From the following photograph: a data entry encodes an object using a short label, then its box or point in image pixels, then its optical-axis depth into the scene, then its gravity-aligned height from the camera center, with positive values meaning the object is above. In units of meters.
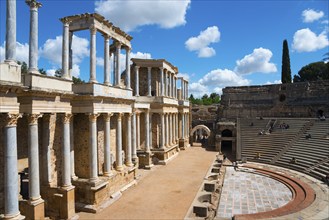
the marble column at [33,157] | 11.12 -1.82
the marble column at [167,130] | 28.67 -1.76
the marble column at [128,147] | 19.12 -2.42
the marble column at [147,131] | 24.75 -1.65
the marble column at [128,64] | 19.12 +3.76
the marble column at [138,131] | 24.59 -1.60
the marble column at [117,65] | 17.69 +3.39
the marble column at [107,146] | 15.77 -1.94
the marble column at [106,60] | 16.11 +3.44
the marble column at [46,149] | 12.80 -1.73
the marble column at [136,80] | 25.21 +3.33
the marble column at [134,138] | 22.29 -2.06
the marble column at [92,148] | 14.45 -1.89
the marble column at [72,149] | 14.51 -1.96
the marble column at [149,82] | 26.73 +3.35
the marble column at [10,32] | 9.18 +2.96
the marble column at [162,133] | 26.92 -1.98
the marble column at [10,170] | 9.23 -2.00
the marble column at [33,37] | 11.07 +3.36
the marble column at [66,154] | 13.08 -2.02
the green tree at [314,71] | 59.87 +10.12
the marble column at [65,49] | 13.88 +3.61
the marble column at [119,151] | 17.44 -2.47
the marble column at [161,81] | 27.25 +3.52
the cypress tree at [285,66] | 50.47 +9.37
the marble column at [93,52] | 14.76 +3.65
